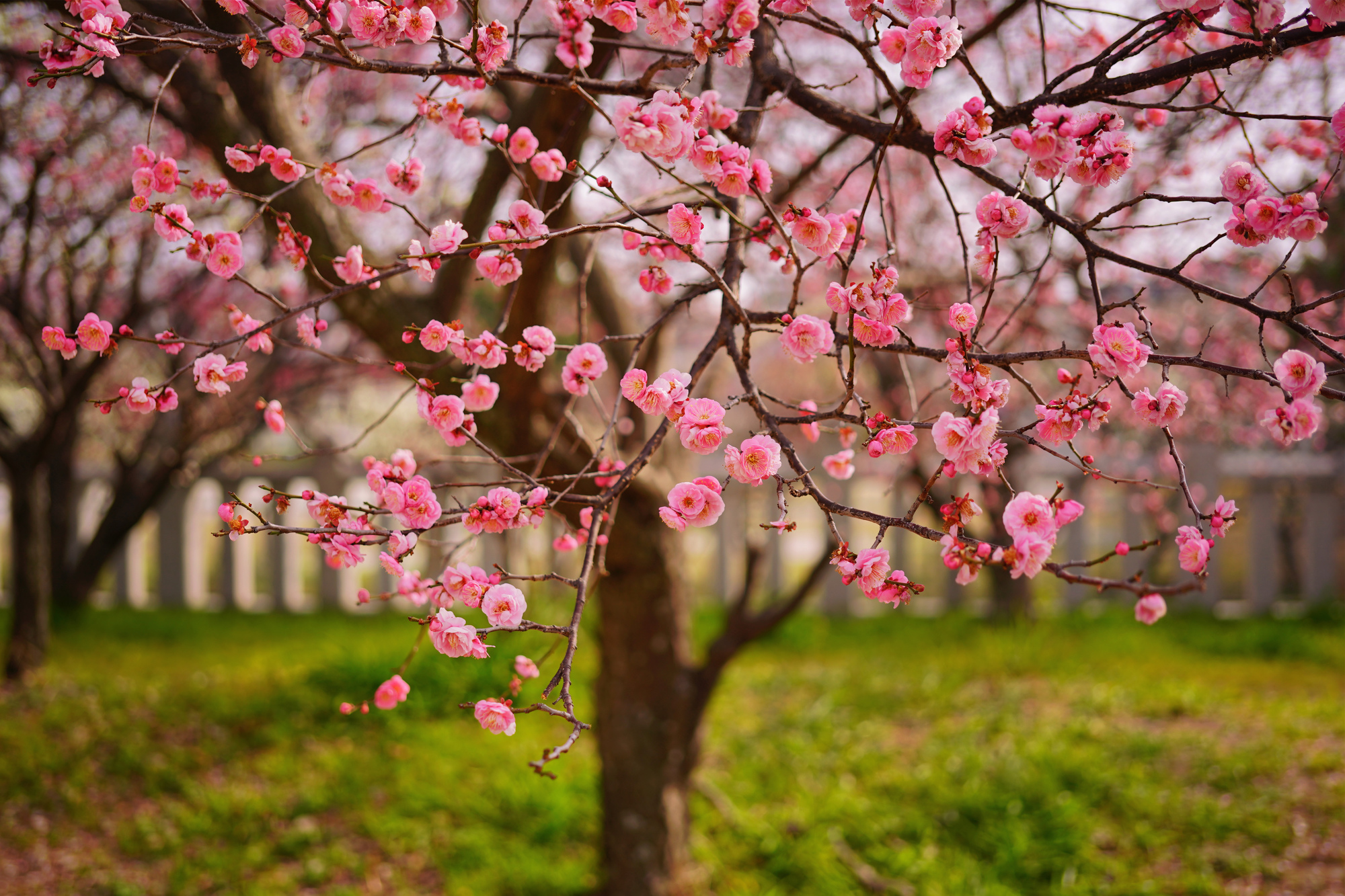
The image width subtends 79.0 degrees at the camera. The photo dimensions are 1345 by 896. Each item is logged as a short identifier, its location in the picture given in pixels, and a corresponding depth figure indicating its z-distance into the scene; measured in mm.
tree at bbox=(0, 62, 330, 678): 3441
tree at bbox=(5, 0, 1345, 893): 1066
